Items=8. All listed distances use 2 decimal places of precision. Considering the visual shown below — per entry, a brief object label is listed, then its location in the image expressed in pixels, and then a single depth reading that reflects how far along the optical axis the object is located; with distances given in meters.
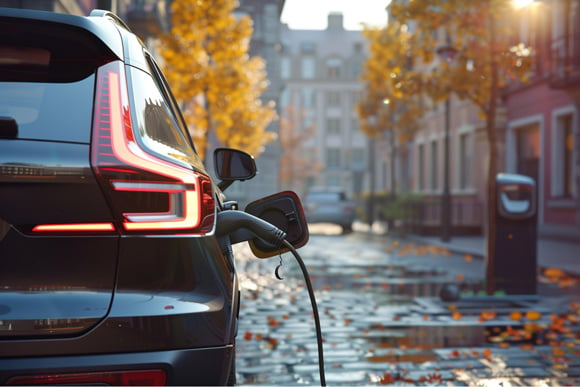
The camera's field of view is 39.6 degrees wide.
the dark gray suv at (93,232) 2.31
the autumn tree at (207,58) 22.23
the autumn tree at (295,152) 74.25
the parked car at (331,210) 29.58
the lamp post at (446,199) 21.52
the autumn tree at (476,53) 11.09
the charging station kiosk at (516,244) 9.98
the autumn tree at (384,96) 30.31
